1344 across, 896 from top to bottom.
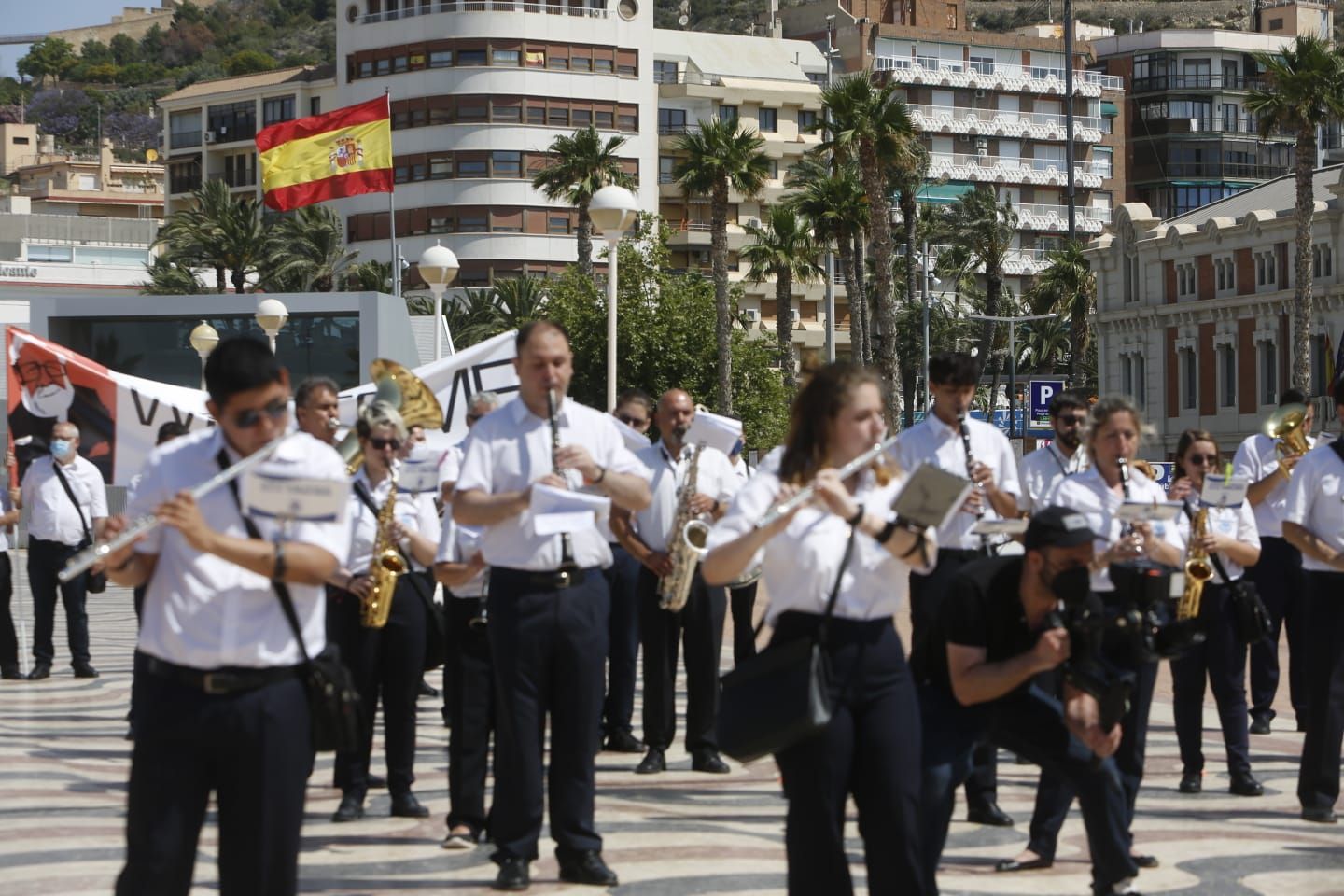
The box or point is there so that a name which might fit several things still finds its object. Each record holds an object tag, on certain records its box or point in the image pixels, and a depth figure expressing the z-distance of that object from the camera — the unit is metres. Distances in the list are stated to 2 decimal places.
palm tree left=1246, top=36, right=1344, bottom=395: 57.66
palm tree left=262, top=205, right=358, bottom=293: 86.19
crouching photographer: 6.79
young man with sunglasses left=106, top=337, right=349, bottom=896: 5.82
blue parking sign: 36.72
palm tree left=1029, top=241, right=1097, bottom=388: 94.19
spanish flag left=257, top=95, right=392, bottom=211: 36.00
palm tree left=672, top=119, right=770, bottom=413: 64.56
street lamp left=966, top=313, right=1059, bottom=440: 79.75
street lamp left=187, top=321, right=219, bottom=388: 29.42
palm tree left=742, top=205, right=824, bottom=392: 80.75
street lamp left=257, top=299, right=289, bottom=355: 28.71
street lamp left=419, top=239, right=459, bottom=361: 22.34
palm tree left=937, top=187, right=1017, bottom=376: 104.75
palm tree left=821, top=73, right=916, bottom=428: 57.53
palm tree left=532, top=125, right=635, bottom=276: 77.62
